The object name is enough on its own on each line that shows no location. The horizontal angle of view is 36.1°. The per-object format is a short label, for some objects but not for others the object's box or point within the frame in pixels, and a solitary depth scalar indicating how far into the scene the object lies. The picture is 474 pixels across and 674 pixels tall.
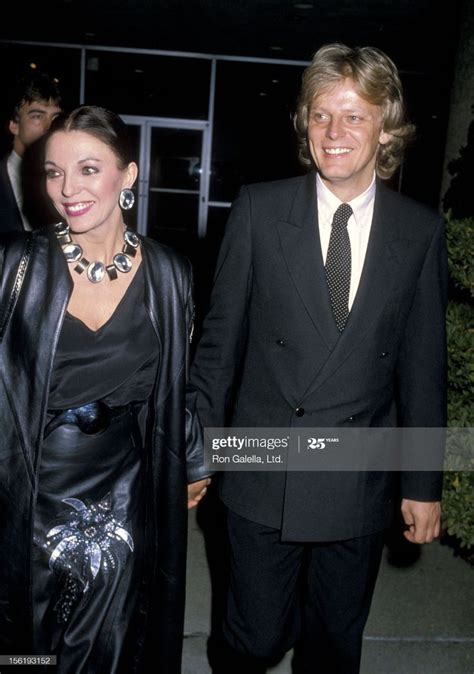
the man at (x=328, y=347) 2.29
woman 2.13
